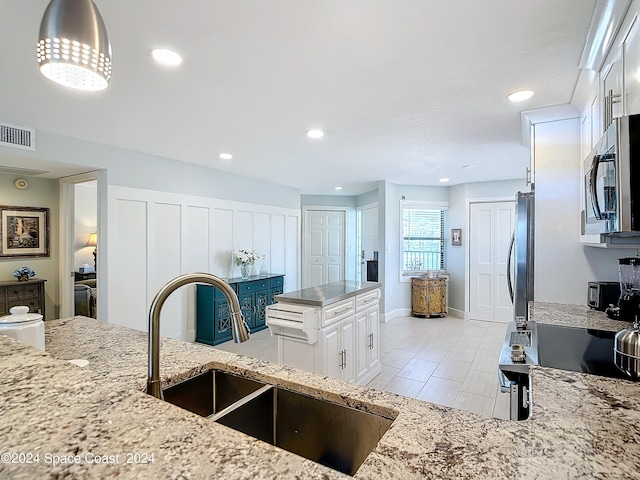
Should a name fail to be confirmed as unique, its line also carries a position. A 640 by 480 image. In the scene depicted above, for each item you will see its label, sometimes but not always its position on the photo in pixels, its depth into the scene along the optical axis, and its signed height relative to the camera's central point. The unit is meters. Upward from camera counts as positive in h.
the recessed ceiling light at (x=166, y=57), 1.85 +1.04
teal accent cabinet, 4.55 -0.87
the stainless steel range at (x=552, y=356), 1.37 -0.48
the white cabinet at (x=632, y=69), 1.21 +0.64
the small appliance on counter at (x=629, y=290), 1.98 -0.29
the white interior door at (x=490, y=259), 5.80 -0.28
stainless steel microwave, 1.04 +0.21
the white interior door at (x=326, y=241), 7.82 +0.06
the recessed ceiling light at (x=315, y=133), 3.23 +1.05
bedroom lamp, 5.55 +0.07
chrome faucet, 0.97 -0.21
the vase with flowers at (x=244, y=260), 5.21 -0.24
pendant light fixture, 0.89 +0.55
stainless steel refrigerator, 2.73 -0.08
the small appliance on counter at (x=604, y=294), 2.29 -0.35
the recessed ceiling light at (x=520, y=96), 2.37 +1.03
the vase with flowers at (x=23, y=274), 4.53 -0.37
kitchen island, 2.78 -0.74
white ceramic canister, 1.26 -0.30
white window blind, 6.54 +0.06
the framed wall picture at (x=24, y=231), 4.60 +0.20
